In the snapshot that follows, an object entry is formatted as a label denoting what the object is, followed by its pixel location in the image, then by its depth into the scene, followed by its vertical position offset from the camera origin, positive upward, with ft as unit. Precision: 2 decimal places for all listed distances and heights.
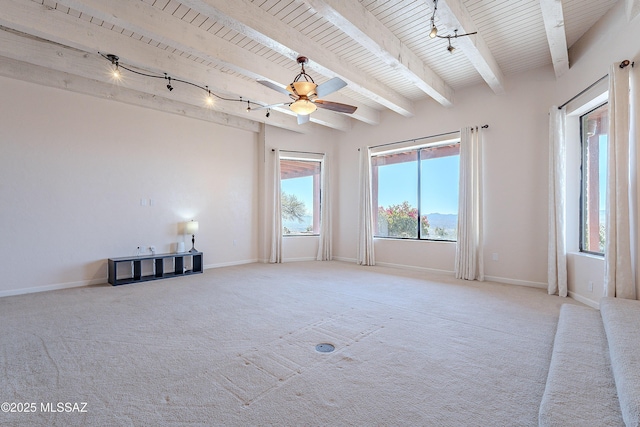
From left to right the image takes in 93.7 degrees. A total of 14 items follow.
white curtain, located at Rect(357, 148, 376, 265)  22.54 +0.18
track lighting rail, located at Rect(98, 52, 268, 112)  13.39 +7.35
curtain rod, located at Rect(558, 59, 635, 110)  10.25 +5.39
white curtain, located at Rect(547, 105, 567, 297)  14.08 +0.50
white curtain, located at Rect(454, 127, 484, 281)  17.53 +0.32
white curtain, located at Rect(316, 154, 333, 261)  24.76 -0.55
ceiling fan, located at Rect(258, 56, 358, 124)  11.82 +5.10
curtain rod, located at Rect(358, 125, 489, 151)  17.58 +5.37
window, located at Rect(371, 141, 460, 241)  19.63 +1.79
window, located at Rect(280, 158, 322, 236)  24.71 +1.78
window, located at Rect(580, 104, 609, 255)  12.70 +1.71
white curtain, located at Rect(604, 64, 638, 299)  10.18 +0.94
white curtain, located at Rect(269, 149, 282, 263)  23.27 -0.20
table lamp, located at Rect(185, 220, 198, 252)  19.39 -0.62
